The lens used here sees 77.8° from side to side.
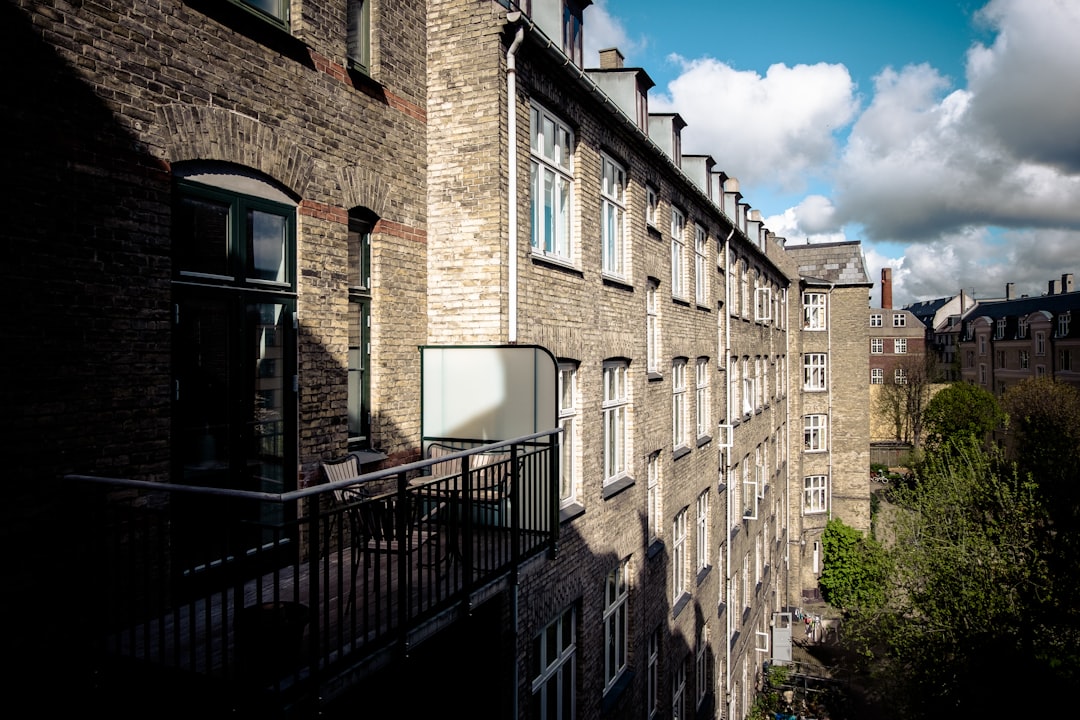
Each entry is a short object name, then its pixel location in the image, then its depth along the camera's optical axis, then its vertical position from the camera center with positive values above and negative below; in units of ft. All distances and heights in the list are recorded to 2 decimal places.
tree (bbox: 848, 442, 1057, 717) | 47.32 -18.16
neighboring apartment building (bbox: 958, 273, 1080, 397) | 164.35 +6.53
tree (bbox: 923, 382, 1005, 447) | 142.31 -10.93
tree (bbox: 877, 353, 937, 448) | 182.50 -10.35
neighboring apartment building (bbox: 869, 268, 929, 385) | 232.28 +7.27
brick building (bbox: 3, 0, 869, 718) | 14.39 +2.83
